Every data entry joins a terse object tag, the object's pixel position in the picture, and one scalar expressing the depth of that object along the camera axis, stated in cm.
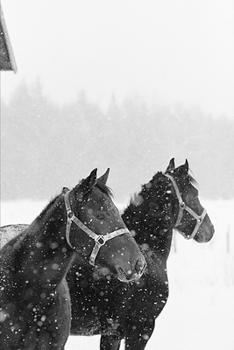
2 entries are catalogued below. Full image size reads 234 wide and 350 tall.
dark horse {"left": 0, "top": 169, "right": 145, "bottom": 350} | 679
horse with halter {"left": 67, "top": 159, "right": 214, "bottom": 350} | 923
